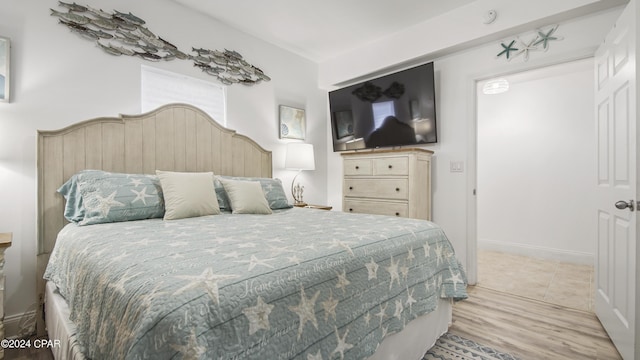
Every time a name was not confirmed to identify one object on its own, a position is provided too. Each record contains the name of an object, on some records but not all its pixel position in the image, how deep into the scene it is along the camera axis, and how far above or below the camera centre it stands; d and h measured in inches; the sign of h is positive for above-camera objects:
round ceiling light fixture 130.9 +40.1
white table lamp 139.0 +9.4
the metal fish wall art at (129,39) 90.9 +46.6
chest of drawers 120.8 -2.2
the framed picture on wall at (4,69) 78.5 +28.2
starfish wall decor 100.9 +45.9
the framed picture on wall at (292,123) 149.0 +27.5
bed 32.3 -13.0
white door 63.5 -2.3
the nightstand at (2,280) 64.8 -21.9
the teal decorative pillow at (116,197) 76.0 -5.0
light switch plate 121.8 +4.6
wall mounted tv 128.5 +30.8
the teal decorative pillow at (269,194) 101.3 -5.7
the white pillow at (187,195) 84.1 -5.0
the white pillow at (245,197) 96.1 -6.2
